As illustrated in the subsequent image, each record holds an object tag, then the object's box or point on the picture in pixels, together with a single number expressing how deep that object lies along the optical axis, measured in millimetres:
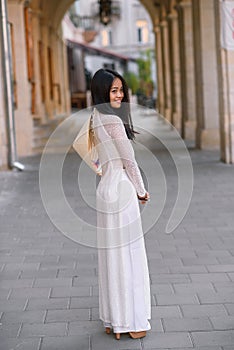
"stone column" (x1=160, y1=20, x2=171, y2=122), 25922
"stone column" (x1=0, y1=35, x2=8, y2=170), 13352
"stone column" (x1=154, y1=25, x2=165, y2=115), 28377
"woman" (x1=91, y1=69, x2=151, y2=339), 4188
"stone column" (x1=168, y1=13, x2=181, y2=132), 22531
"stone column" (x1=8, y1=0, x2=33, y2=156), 15883
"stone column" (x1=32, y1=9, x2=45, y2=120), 19484
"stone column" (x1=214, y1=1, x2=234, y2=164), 12969
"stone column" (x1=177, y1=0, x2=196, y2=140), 18719
